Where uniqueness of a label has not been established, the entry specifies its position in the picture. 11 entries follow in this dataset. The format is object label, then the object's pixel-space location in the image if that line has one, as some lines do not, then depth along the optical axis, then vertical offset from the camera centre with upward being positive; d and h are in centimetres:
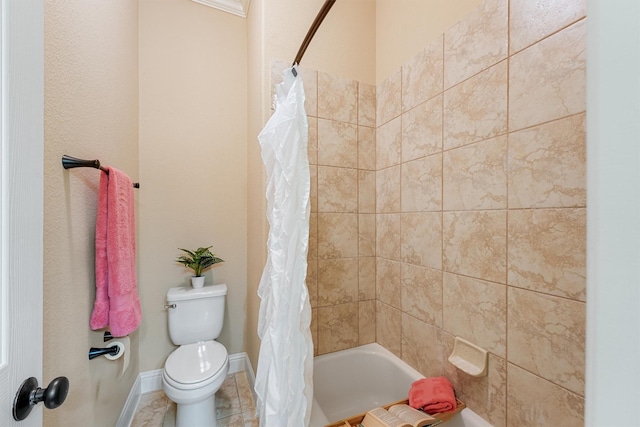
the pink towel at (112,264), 104 -22
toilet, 128 -88
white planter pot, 178 -50
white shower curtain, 95 -28
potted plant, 178 -36
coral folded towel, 109 -84
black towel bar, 85 +18
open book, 96 -84
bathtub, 147 -105
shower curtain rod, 91 +74
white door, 43 +2
